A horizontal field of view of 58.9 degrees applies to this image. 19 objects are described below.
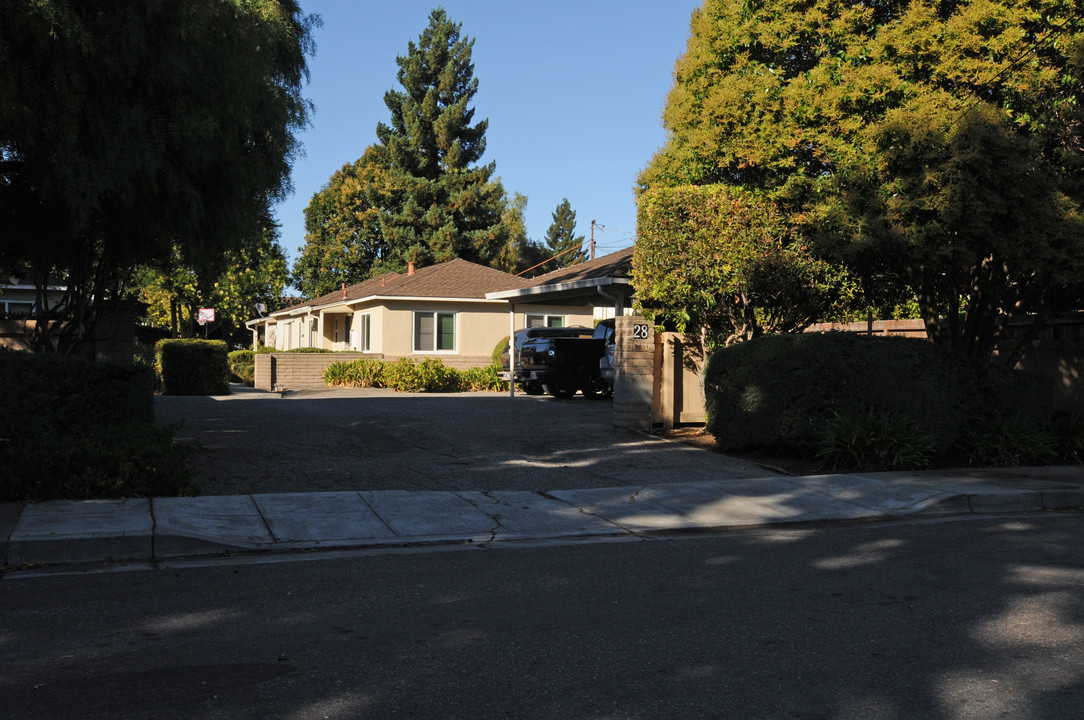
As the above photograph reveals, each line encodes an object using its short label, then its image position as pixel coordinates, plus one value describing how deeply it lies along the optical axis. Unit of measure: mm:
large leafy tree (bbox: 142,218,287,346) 43031
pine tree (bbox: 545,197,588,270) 100750
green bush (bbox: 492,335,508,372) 32003
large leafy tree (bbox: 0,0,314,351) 9305
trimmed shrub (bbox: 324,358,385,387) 29875
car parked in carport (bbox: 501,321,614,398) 23828
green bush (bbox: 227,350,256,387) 37219
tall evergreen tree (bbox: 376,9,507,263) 54688
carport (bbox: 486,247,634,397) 21203
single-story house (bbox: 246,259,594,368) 32938
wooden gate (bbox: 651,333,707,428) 16219
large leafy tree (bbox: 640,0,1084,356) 12281
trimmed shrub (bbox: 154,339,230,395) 25000
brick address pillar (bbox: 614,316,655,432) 15914
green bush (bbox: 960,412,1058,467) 12648
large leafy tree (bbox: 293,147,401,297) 58281
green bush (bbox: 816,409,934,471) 12055
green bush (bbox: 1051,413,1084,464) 13055
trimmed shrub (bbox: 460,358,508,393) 29812
